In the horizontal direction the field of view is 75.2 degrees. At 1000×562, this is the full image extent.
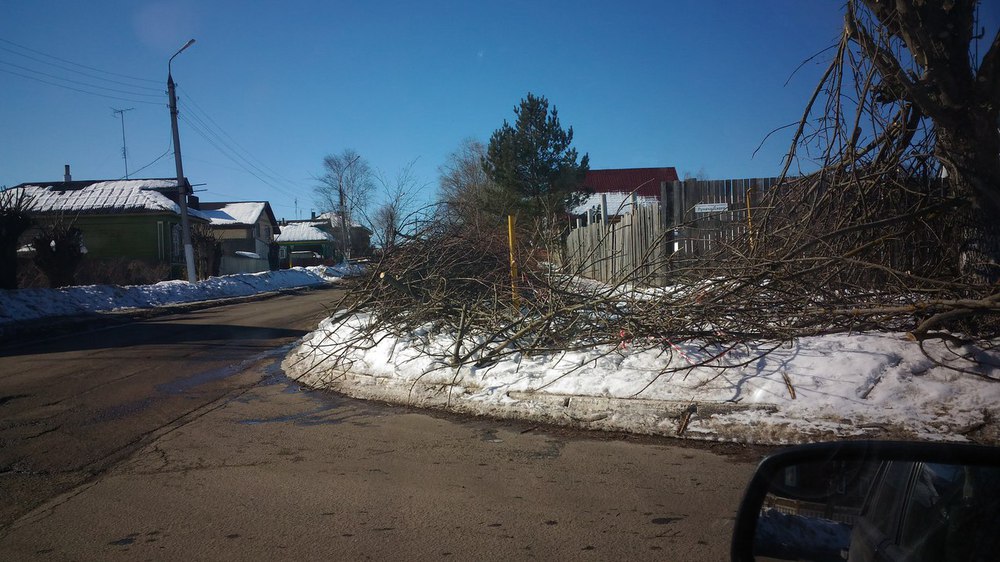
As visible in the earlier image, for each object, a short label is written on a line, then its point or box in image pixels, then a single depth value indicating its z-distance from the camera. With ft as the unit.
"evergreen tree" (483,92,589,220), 88.38
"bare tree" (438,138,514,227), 35.27
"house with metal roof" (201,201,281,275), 170.19
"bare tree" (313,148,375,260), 120.99
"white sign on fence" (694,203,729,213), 40.79
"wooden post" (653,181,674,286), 41.37
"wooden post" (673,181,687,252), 40.91
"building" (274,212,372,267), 217.68
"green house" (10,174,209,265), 122.21
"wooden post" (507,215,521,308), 27.99
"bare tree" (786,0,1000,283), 19.33
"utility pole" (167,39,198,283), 83.55
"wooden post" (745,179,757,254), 23.89
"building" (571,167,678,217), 165.99
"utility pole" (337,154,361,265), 115.94
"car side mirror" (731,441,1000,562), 5.10
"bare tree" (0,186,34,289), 57.00
